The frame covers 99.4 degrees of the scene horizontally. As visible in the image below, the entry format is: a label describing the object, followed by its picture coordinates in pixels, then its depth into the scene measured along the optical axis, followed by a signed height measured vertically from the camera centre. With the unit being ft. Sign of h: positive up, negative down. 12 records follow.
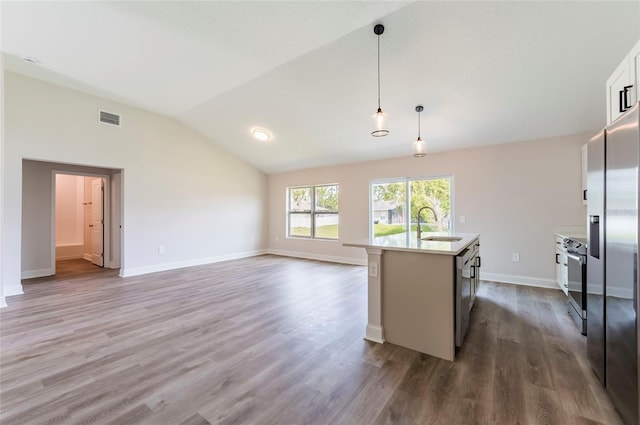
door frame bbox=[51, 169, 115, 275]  19.93 -1.19
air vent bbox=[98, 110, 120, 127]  15.87 +5.57
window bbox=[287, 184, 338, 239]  22.67 +0.12
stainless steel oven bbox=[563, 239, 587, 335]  8.45 -2.23
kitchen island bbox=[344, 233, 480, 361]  7.25 -2.31
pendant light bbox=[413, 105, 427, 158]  11.14 +2.71
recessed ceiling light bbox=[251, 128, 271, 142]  18.52 +5.45
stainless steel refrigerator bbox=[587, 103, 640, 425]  4.58 -0.88
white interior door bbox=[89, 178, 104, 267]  20.45 -0.86
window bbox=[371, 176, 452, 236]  17.03 +0.64
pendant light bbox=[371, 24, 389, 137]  8.56 +2.92
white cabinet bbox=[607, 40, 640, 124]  5.82 +3.06
